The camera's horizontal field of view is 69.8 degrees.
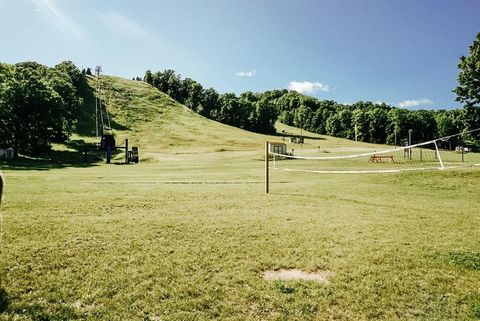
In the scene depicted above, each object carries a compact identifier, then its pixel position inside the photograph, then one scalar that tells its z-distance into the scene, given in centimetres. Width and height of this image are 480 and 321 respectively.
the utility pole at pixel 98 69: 9250
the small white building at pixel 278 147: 6429
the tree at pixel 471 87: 3372
